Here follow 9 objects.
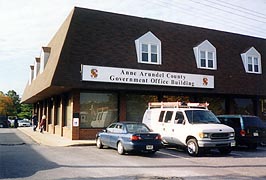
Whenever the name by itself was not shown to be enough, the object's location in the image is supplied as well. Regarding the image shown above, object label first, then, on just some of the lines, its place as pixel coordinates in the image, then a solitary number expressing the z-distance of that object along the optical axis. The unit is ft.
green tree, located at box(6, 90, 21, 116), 279.06
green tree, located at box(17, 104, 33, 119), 270.87
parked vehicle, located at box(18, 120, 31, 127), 189.57
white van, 49.24
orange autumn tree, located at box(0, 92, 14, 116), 266.77
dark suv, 57.77
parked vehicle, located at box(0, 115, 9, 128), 189.37
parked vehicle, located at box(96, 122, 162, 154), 47.50
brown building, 71.56
